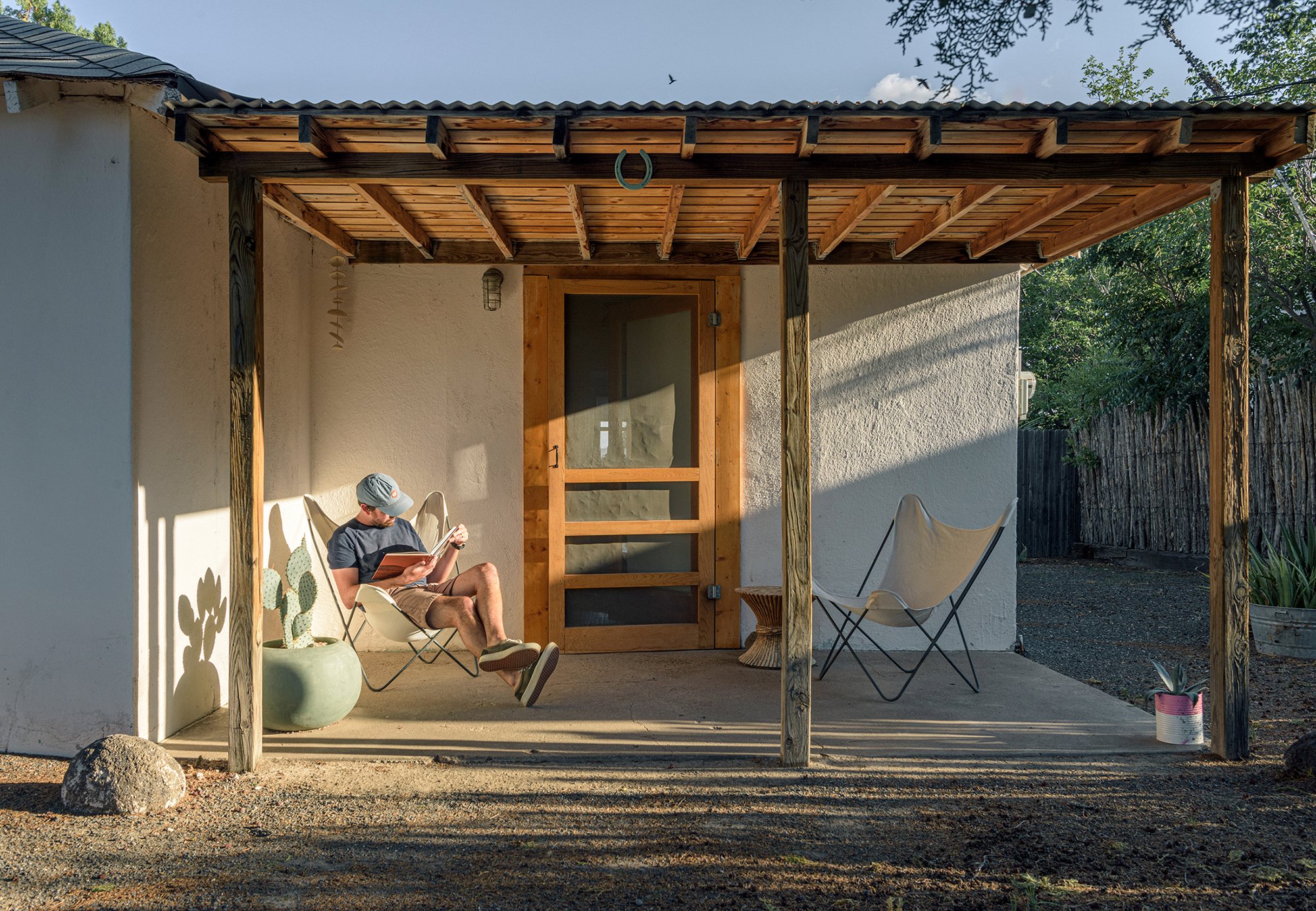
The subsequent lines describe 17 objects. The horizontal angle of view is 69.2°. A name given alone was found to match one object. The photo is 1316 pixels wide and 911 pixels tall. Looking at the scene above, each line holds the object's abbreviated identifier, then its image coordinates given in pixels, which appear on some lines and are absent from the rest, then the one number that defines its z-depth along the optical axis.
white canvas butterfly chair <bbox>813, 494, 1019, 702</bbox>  4.55
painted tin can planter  3.82
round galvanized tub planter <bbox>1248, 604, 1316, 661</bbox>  5.79
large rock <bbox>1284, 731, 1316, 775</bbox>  3.42
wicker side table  5.18
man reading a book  4.32
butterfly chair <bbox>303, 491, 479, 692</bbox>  4.38
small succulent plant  3.84
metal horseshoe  3.44
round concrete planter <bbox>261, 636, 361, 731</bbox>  3.91
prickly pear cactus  4.04
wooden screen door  5.62
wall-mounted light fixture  5.57
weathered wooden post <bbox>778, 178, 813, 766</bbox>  3.59
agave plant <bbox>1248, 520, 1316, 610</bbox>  5.93
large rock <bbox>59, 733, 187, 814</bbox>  3.11
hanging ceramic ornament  5.57
